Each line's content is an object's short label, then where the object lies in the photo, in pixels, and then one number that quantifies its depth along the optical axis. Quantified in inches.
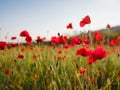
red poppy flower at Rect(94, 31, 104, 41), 88.0
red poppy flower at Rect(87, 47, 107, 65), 40.1
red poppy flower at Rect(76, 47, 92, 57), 43.7
